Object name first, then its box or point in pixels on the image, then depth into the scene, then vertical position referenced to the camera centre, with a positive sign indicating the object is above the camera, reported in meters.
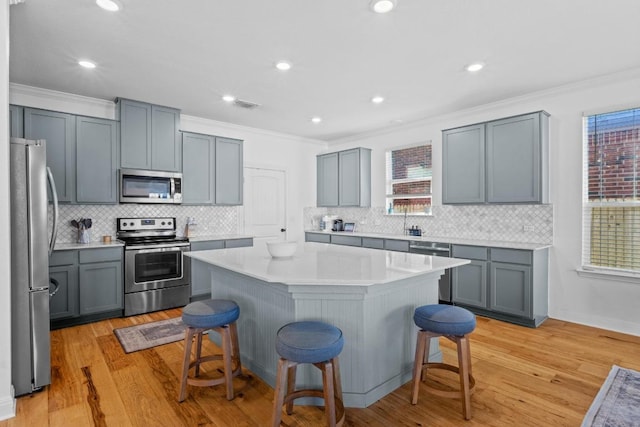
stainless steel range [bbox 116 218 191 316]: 4.14 -0.72
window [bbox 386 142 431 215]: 5.46 +0.52
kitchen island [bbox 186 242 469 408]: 2.23 -0.67
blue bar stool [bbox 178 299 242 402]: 2.30 -0.79
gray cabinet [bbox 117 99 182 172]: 4.35 +1.00
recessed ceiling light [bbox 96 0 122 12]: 2.32 +1.44
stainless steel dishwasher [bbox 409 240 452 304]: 4.45 -0.56
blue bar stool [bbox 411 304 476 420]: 2.17 -0.81
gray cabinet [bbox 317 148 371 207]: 6.06 +0.62
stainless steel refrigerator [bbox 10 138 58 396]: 2.33 -0.39
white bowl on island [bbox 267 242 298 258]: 2.85 -0.32
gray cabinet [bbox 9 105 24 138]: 3.68 +0.99
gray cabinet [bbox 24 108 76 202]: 3.82 +0.84
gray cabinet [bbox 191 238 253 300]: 4.66 -0.87
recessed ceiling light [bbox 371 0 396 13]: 2.32 +1.43
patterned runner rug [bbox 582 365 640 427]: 2.10 -1.30
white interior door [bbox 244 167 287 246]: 5.91 +0.13
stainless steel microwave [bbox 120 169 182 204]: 4.37 +0.34
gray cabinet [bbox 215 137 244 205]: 5.21 +0.62
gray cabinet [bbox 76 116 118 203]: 4.09 +0.64
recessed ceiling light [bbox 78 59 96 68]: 3.26 +1.44
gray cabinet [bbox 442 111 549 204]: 3.92 +0.62
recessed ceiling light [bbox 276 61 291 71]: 3.29 +1.44
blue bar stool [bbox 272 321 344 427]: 1.81 -0.76
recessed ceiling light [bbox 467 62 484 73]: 3.30 +1.42
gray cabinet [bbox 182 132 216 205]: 4.88 +0.63
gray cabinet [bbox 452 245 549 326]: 3.77 -0.84
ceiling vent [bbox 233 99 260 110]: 4.43 +1.44
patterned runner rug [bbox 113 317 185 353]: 3.28 -1.27
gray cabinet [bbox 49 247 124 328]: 3.69 -0.83
